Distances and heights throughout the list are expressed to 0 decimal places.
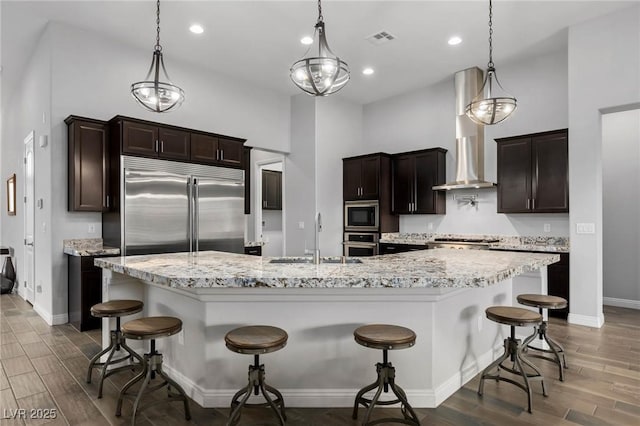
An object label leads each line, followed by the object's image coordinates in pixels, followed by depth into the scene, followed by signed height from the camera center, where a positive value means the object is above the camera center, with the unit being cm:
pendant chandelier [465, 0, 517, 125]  348 +99
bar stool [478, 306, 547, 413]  254 -86
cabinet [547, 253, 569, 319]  454 -83
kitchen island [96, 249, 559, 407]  236 -73
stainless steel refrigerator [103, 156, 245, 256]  432 +7
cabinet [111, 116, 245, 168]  434 +91
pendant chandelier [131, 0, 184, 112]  334 +111
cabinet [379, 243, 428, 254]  599 -56
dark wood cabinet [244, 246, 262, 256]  585 -57
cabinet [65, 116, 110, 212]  426 +59
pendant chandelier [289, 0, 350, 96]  258 +100
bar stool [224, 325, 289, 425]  197 -71
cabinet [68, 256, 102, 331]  407 -82
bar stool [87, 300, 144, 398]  270 -86
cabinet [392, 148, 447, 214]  612 +55
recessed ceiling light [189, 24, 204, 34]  445 +223
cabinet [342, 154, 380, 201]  645 +64
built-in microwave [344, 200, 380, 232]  645 -3
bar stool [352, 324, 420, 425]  200 -79
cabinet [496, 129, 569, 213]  479 +53
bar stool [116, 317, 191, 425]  223 -74
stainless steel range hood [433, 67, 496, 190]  570 +114
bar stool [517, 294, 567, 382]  295 -75
